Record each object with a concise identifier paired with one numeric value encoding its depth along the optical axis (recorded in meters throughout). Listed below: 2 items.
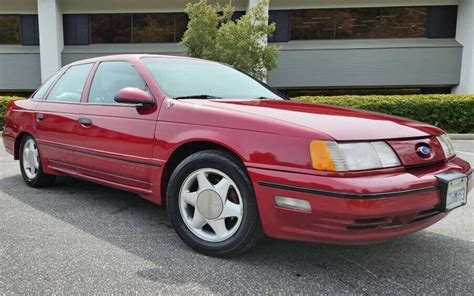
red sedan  2.48
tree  11.22
